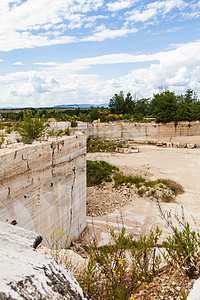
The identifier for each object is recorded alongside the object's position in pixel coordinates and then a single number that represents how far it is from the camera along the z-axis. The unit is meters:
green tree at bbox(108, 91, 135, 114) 51.69
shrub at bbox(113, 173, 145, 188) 13.58
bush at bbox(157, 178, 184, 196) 13.02
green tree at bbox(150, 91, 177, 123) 33.59
